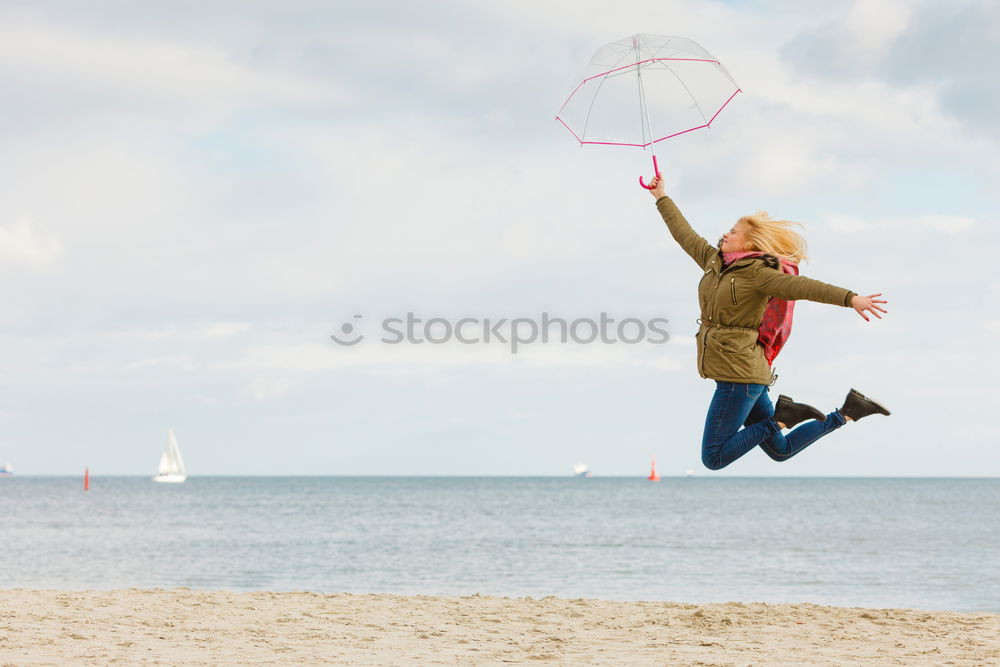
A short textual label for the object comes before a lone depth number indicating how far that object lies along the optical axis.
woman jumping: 12.64
